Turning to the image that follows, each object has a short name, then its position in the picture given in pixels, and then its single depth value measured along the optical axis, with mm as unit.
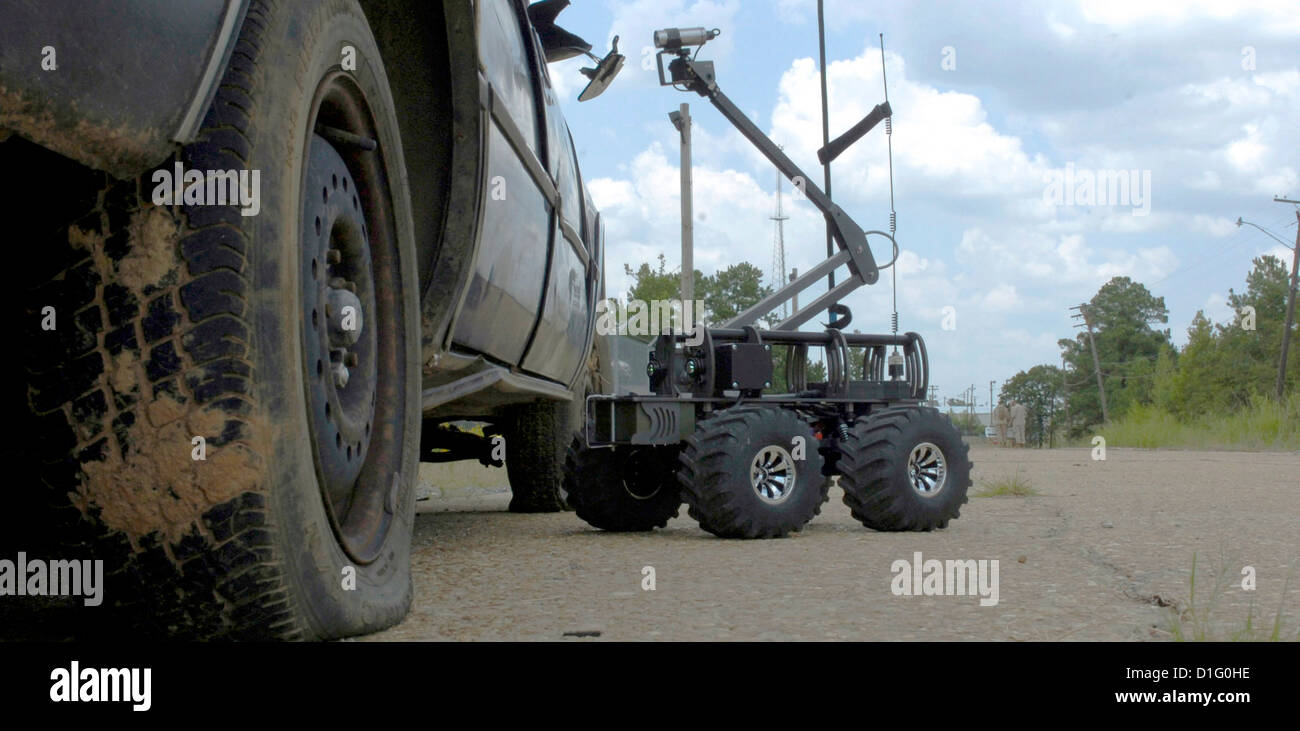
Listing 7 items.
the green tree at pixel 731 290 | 49938
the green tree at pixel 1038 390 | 104250
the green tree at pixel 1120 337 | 93375
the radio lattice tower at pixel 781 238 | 59594
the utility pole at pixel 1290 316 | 41938
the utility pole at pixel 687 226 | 21169
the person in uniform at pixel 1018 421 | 37188
